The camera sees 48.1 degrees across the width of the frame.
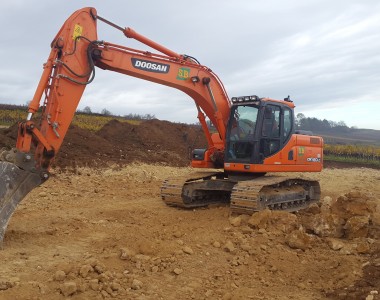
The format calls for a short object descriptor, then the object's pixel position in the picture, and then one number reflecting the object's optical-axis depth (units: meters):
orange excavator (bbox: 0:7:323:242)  6.27
